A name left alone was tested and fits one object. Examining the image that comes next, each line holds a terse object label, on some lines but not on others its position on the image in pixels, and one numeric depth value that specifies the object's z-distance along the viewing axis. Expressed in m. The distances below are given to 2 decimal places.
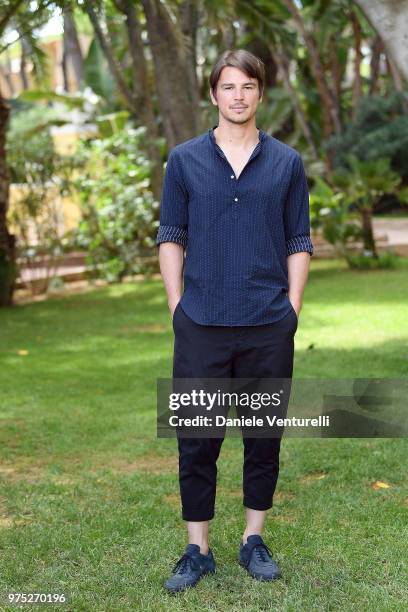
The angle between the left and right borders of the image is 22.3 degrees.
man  3.70
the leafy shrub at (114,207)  14.96
